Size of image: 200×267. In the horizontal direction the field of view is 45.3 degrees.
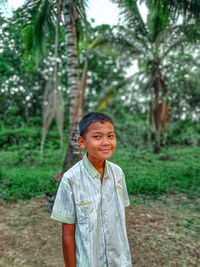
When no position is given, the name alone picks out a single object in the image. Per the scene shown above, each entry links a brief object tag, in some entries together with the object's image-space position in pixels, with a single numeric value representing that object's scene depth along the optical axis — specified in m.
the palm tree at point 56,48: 3.97
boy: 1.24
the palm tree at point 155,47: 7.48
